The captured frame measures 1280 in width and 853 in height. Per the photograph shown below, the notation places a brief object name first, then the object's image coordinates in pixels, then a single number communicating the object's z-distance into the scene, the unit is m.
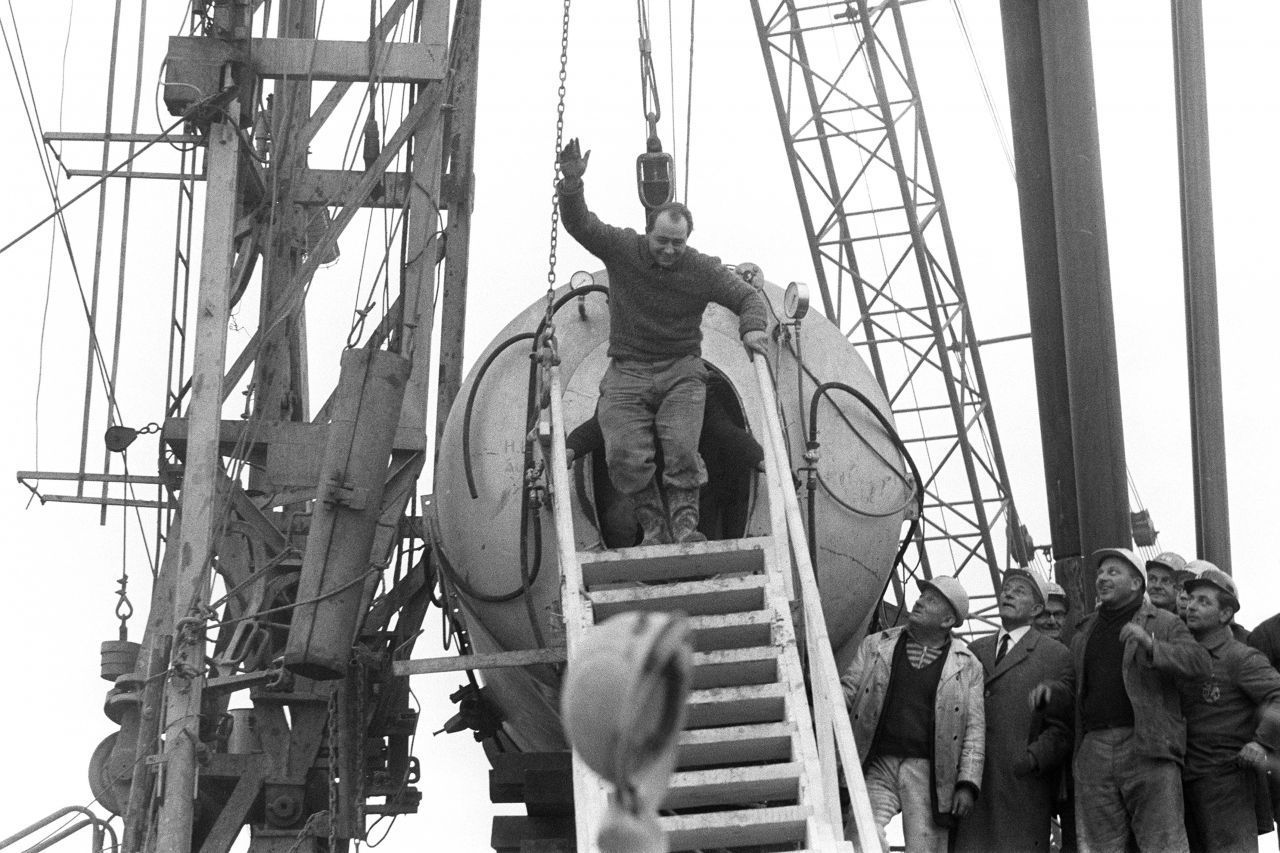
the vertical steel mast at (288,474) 11.61
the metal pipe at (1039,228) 13.05
